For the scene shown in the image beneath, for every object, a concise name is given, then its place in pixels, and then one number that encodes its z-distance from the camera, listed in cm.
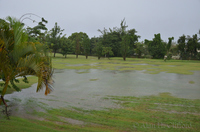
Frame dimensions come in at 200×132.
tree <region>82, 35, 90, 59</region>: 5149
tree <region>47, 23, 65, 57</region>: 5175
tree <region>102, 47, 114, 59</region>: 4968
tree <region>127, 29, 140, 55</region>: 6046
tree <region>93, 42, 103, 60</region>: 4919
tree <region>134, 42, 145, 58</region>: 5535
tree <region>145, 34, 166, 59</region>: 5166
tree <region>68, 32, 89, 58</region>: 5757
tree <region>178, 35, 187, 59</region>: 4763
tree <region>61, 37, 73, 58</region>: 5169
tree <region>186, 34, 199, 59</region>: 4639
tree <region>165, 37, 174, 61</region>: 4773
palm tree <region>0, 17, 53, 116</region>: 420
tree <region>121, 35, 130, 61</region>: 4306
